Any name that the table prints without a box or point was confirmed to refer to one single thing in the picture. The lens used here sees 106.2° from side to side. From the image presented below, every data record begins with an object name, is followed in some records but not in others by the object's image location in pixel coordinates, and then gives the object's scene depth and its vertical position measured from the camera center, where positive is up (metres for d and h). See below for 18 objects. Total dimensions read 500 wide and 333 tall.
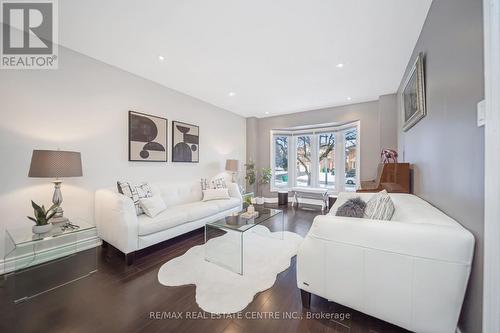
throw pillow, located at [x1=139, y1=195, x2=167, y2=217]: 2.53 -0.54
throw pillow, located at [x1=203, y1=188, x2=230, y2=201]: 3.62 -0.54
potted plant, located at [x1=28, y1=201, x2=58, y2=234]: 1.82 -0.55
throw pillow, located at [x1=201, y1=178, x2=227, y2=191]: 3.79 -0.36
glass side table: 1.75 -1.09
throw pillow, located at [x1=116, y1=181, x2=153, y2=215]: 2.56 -0.35
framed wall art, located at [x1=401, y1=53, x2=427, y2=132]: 1.91 +0.84
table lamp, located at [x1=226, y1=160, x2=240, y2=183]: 4.80 +0.03
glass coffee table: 2.18 -1.09
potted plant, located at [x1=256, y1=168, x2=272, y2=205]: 5.48 -0.39
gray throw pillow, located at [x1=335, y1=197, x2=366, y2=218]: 1.56 -0.37
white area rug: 1.61 -1.12
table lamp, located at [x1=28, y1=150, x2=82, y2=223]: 1.88 +0.00
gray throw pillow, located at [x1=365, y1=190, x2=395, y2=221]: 1.56 -0.37
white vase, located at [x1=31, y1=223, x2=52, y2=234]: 1.82 -0.61
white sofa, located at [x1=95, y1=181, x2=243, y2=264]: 2.16 -0.70
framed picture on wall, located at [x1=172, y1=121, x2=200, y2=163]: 3.70 +0.50
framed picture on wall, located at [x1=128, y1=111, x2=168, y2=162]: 3.02 +0.50
